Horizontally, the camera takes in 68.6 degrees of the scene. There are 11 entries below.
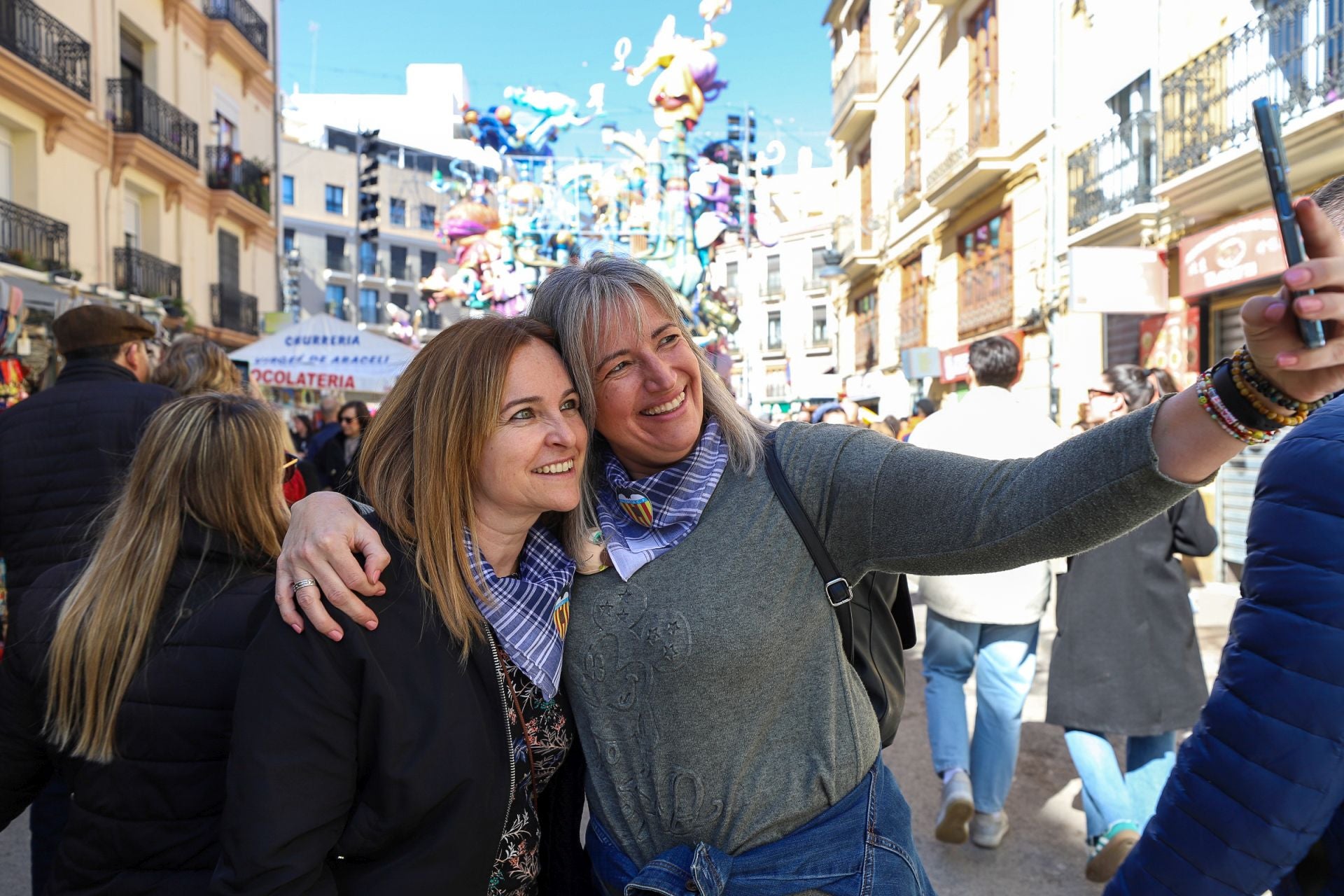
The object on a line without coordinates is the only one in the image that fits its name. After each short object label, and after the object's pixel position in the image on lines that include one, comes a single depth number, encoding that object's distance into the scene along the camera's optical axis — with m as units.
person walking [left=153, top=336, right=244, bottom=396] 4.34
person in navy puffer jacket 1.28
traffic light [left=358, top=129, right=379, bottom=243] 27.34
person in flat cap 3.46
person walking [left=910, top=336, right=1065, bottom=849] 4.04
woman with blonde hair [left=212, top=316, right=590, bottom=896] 1.55
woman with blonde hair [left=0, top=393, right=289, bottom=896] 1.91
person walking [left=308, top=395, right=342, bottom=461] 8.66
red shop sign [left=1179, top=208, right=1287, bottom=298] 9.42
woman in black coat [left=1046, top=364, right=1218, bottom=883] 3.66
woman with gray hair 1.65
